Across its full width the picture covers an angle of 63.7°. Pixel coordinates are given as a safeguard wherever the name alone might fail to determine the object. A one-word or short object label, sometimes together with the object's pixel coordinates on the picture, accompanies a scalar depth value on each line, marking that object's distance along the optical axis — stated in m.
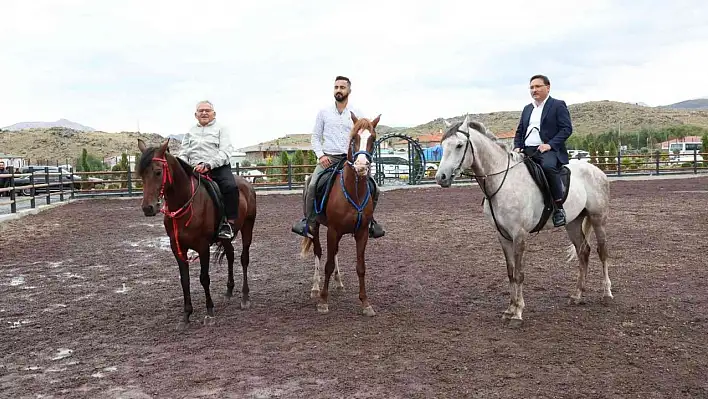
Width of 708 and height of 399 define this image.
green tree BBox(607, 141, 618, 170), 36.26
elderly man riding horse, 5.88
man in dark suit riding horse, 5.62
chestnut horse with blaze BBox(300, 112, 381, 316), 5.67
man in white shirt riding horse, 6.07
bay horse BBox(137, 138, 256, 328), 4.91
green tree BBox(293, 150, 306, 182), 27.09
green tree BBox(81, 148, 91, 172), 27.71
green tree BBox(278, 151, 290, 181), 29.18
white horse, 5.27
